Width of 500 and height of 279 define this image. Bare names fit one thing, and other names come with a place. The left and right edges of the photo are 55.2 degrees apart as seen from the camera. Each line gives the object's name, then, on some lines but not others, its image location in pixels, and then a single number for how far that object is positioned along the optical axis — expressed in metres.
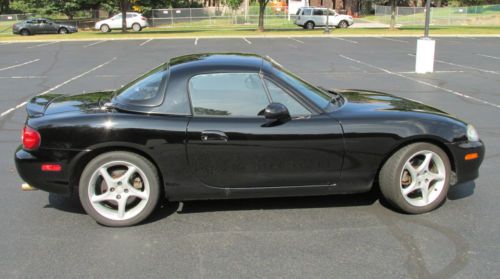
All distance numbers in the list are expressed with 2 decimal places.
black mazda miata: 3.85
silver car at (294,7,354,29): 40.44
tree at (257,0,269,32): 35.59
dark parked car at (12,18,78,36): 39.44
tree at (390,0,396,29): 35.94
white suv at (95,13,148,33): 40.50
